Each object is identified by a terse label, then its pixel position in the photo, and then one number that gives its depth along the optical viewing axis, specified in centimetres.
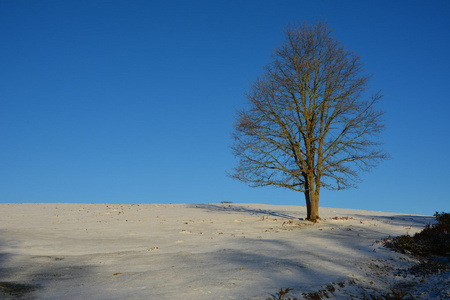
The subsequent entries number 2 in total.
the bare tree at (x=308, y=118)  1933
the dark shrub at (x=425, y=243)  1207
